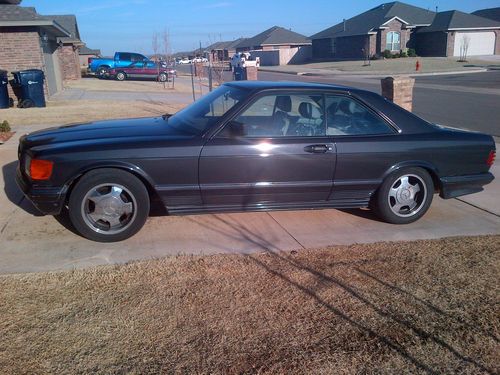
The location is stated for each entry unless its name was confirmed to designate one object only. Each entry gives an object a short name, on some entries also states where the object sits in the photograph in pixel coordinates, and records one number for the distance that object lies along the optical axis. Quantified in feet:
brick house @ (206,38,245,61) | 272.31
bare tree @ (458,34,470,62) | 179.84
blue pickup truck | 111.14
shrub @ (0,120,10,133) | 31.99
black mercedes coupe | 14.42
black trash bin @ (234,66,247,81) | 61.57
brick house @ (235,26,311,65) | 217.40
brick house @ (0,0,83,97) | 53.06
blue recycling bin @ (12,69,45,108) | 50.62
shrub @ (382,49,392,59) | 177.31
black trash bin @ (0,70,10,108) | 48.47
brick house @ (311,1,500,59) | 180.14
